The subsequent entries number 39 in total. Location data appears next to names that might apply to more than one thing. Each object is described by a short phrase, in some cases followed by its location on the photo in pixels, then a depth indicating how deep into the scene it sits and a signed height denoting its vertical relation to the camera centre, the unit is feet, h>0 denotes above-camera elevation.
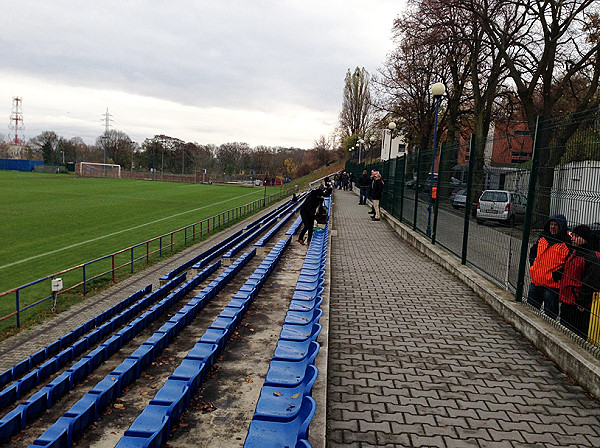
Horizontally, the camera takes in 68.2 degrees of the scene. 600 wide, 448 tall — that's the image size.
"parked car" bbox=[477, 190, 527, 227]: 22.48 -0.82
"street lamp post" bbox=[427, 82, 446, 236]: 41.75 -0.52
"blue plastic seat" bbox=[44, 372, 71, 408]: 17.61 -8.98
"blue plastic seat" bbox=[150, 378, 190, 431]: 12.88 -6.90
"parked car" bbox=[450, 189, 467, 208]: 30.58 -0.68
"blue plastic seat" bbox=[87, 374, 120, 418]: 15.03 -7.83
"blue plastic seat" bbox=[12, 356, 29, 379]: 23.56 -11.03
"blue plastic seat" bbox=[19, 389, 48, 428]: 15.79 -8.93
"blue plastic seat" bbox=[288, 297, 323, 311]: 20.29 -5.93
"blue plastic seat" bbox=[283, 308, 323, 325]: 18.45 -5.90
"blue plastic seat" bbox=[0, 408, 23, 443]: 14.38 -8.65
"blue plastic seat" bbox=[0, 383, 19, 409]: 18.69 -9.97
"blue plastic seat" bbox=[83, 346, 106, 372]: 21.07 -9.12
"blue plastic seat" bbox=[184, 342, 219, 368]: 16.63 -6.85
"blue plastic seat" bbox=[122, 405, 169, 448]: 11.34 -6.87
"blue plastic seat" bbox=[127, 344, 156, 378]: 18.46 -7.86
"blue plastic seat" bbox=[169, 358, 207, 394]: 14.93 -6.89
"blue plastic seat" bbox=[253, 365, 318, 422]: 11.14 -6.02
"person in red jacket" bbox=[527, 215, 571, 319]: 18.22 -2.82
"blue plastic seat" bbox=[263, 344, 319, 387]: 13.08 -6.00
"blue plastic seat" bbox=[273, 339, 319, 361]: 14.84 -5.98
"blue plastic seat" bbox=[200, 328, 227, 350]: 18.37 -6.83
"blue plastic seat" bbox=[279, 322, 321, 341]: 16.71 -5.96
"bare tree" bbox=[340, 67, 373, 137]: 256.11 +46.76
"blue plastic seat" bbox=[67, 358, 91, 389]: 19.32 -9.11
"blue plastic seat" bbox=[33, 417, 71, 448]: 12.10 -7.52
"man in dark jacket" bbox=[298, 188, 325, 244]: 41.60 -2.49
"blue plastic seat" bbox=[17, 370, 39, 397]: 20.09 -10.15
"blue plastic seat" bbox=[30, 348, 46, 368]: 25.08 -11.11
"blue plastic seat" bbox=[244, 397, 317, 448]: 10.15 -6.05
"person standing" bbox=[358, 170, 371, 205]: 82.28 -0.85
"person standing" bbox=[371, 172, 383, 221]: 58.95 -1.27
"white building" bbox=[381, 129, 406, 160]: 235.52 +21.20
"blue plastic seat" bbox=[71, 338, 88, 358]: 25.20 -10.38
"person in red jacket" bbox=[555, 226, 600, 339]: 16.43 -3.26
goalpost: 281.87 -0.88
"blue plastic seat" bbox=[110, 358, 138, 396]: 16.93 -7.90
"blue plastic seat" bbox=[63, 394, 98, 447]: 13.08 -7.75
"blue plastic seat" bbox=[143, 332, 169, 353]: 20.35 -7.83
